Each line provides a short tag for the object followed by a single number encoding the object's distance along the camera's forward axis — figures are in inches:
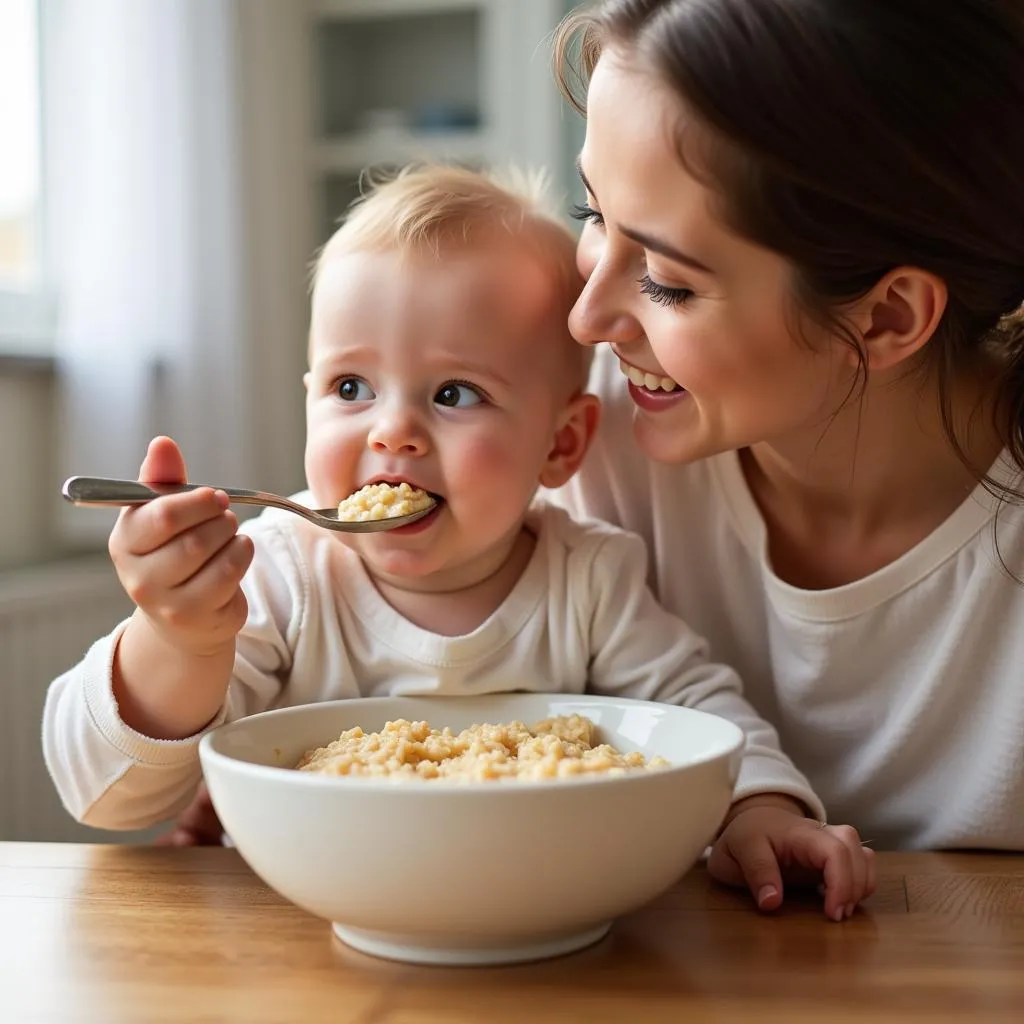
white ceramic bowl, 29.4
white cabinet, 124.9
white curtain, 95.0
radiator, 84.9
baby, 40.6
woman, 39.3
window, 96.4
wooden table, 29.6
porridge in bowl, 33.0
